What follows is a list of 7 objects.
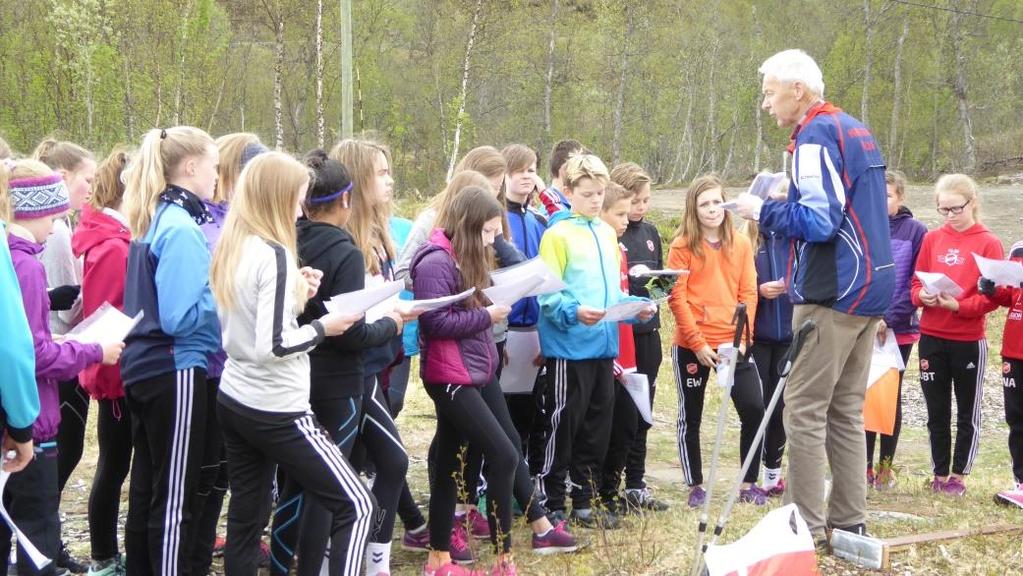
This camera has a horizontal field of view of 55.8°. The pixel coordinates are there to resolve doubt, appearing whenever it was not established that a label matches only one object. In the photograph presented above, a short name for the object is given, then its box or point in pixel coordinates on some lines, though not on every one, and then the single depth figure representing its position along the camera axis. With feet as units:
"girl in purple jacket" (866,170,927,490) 20.54
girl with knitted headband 11.32
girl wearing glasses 19.77
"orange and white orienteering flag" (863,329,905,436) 19.51
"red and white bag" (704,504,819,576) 11.54
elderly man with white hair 13.94
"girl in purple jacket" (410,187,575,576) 13.92
